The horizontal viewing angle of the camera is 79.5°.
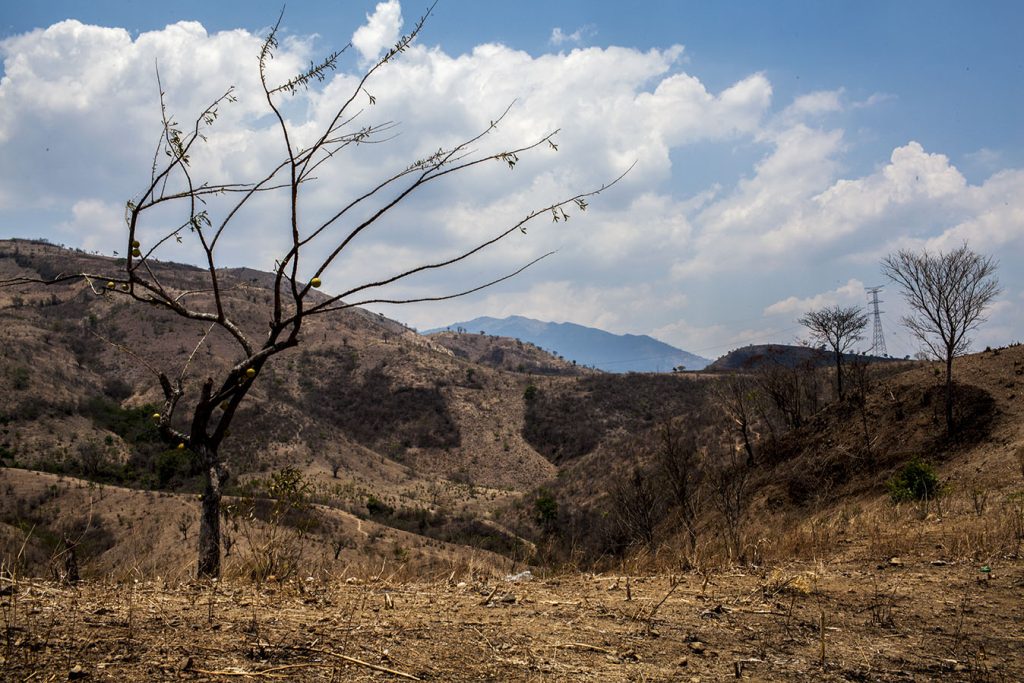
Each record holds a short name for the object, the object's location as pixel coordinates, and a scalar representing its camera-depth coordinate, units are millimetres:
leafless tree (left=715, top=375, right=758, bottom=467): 34531
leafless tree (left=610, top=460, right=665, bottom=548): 24734
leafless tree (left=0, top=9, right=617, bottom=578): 4203
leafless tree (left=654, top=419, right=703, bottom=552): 25875
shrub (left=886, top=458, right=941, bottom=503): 17656
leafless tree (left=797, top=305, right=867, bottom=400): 35362
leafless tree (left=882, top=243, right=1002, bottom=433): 22078
